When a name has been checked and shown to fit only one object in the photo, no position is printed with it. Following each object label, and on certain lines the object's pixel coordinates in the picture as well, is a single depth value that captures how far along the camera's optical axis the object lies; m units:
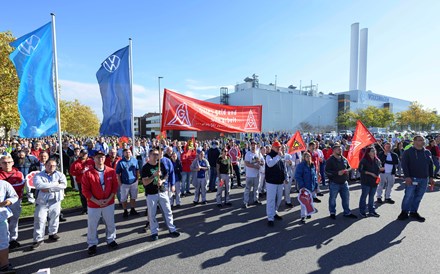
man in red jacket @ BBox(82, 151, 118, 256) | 4.68
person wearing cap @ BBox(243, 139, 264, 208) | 7.63
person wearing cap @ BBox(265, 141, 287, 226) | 6.22
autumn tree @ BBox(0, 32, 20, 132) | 17.80
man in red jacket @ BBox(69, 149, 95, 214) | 6.73
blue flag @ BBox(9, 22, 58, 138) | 6.17
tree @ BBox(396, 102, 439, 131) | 50.84
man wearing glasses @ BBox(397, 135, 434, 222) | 6.38
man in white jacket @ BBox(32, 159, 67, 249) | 5.01
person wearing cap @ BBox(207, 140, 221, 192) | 9.81
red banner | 6.96
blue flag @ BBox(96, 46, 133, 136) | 7.40
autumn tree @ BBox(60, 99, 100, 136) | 49.75
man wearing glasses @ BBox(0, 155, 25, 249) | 4.96
